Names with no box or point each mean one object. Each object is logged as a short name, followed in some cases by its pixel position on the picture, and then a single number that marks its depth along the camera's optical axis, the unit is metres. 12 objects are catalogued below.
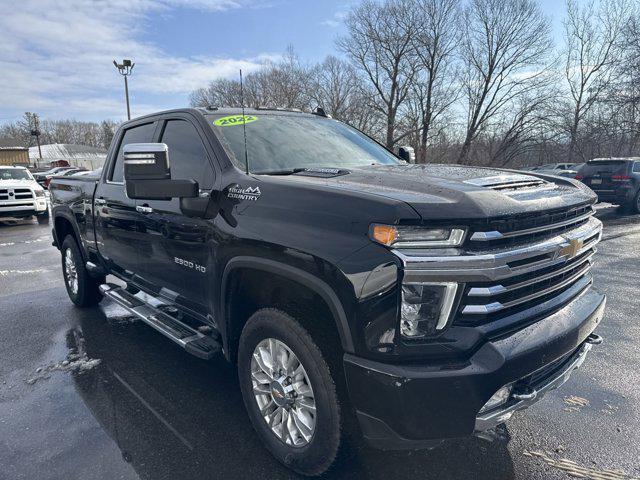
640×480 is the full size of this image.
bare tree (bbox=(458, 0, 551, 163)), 31.66
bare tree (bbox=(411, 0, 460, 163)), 32.56
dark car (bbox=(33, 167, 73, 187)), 17.74
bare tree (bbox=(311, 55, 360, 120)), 39.88
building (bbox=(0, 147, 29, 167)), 68.44
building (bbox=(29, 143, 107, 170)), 67.50
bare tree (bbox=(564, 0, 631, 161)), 32.09
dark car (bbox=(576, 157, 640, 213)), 12.85
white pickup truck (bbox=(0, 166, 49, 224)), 13.00
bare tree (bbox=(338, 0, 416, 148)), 33.28
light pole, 19.94
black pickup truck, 1.79
